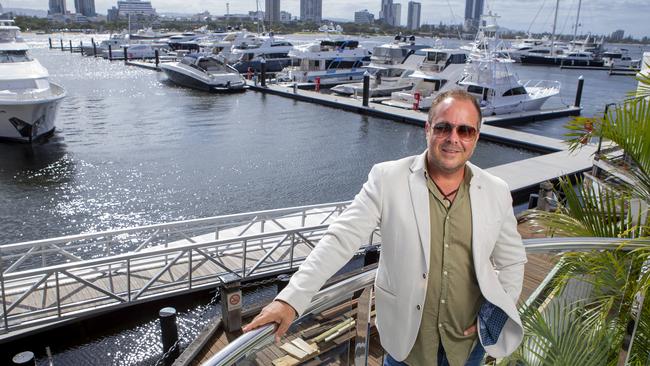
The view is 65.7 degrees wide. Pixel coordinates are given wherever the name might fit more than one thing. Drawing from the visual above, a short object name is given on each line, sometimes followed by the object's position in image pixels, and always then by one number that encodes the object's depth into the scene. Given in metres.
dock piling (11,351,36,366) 5.88
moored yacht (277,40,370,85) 46.84
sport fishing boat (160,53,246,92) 42.09
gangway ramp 8.19
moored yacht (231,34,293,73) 53.75
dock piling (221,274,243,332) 6.79
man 1.92
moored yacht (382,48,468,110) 34.53
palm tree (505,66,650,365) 2.75
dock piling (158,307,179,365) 7.58
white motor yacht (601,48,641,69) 76.66
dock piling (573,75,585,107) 34.74
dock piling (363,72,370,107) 32.88
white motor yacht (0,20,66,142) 23.41
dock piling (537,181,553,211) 12.73
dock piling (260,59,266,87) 41.89
